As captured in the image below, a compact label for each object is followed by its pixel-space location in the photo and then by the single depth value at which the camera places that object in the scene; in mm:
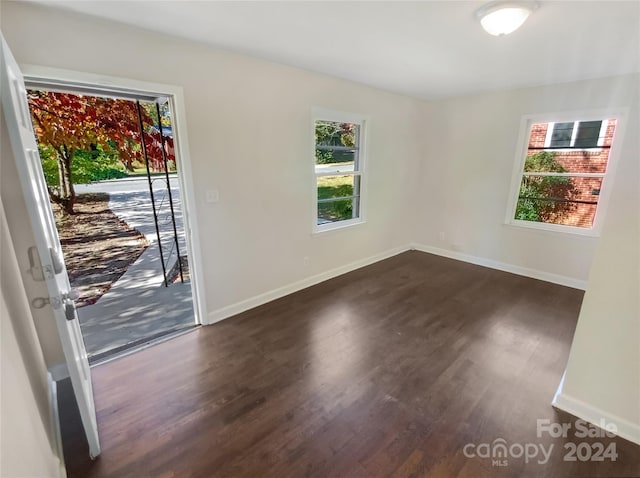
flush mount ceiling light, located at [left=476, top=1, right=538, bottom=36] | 1673
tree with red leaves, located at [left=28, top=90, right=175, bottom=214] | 3518
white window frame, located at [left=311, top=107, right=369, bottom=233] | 3342
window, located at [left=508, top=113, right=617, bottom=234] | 3453
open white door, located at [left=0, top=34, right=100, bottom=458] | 1260
